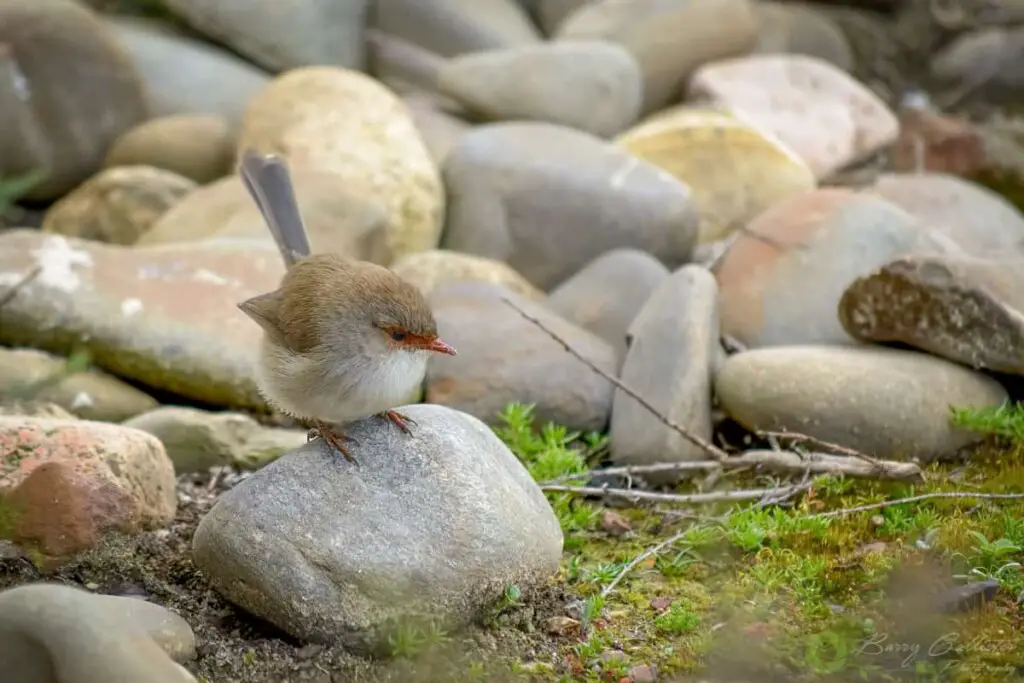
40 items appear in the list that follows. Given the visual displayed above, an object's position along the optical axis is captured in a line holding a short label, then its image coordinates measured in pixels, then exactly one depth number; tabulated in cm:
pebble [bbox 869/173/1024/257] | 1414
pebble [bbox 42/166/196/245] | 1384
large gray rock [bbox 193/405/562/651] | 662
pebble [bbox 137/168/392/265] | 1212
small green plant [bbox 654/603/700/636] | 714
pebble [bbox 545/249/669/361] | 1124
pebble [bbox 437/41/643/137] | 1551
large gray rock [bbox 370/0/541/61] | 1747
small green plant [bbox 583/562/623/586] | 773
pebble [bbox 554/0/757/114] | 1730
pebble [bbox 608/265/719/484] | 934
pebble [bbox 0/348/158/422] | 975
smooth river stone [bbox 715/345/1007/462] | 901
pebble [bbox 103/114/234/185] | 1509
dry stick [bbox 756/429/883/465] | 815
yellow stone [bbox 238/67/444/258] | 1345
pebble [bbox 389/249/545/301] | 1204
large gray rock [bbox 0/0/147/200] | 1454
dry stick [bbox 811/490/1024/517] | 789
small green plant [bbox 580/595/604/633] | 718
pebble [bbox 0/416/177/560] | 705
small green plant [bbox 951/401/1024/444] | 884
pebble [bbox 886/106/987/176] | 1695
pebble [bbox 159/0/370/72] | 1653
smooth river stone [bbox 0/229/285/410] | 1028
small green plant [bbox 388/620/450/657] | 657
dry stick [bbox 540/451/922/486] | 833
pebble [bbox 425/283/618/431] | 1000
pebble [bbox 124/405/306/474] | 925
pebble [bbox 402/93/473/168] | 1527
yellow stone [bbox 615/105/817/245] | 1440
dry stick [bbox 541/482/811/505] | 831
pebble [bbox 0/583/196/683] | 533
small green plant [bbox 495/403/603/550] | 852
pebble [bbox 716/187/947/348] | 1072
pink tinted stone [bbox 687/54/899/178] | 1627
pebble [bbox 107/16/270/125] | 1636
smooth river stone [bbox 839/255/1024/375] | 911
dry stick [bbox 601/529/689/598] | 759
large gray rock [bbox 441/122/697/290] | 1296
